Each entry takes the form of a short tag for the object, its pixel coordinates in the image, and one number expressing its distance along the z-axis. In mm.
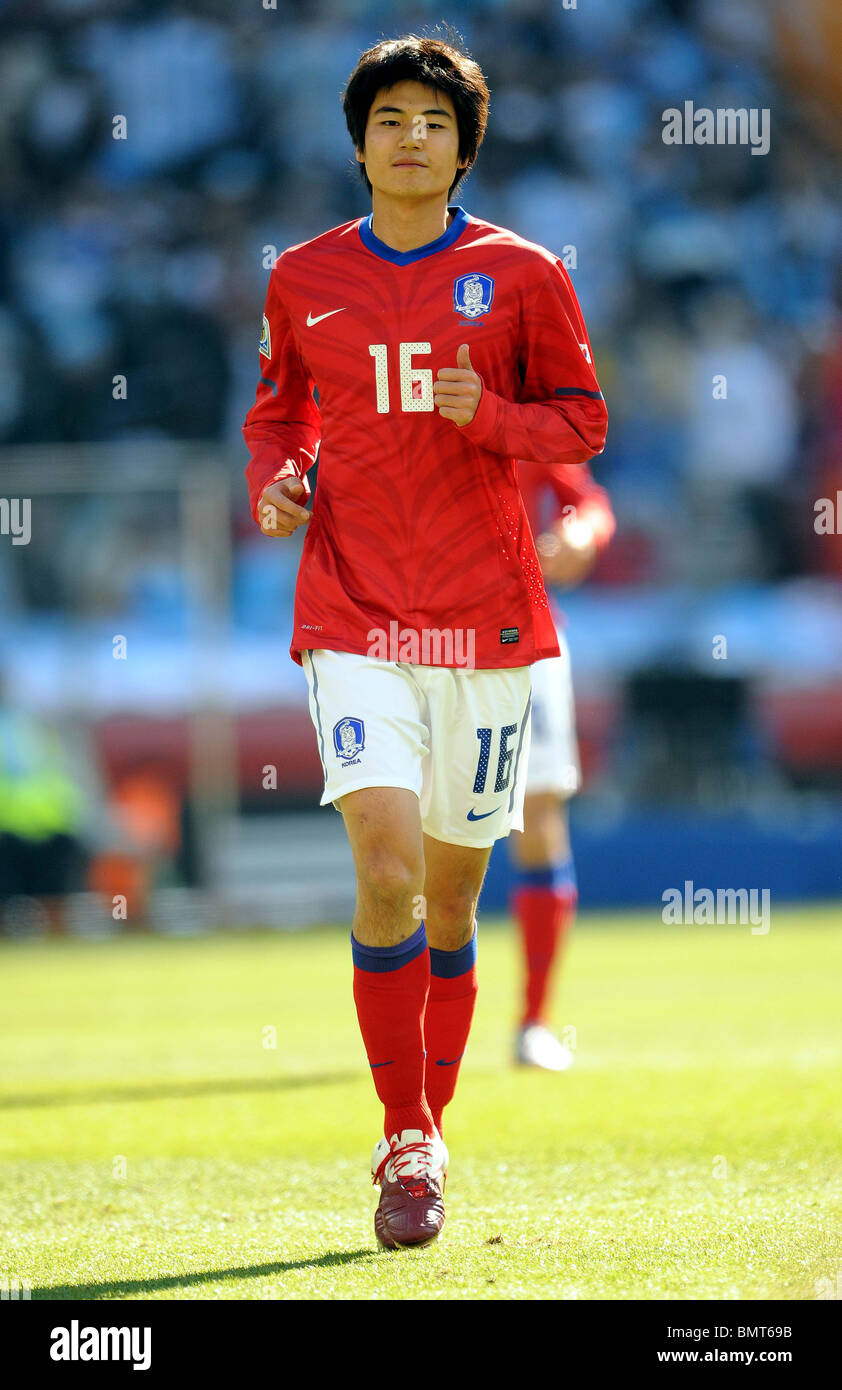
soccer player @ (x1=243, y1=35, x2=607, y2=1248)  6617
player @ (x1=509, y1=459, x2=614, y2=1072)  11234
